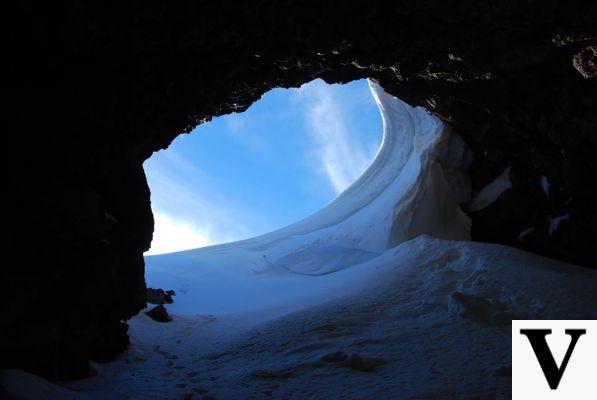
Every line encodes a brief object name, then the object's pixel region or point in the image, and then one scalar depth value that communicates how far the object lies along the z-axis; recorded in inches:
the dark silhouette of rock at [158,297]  593.9
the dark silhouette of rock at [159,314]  448.8
